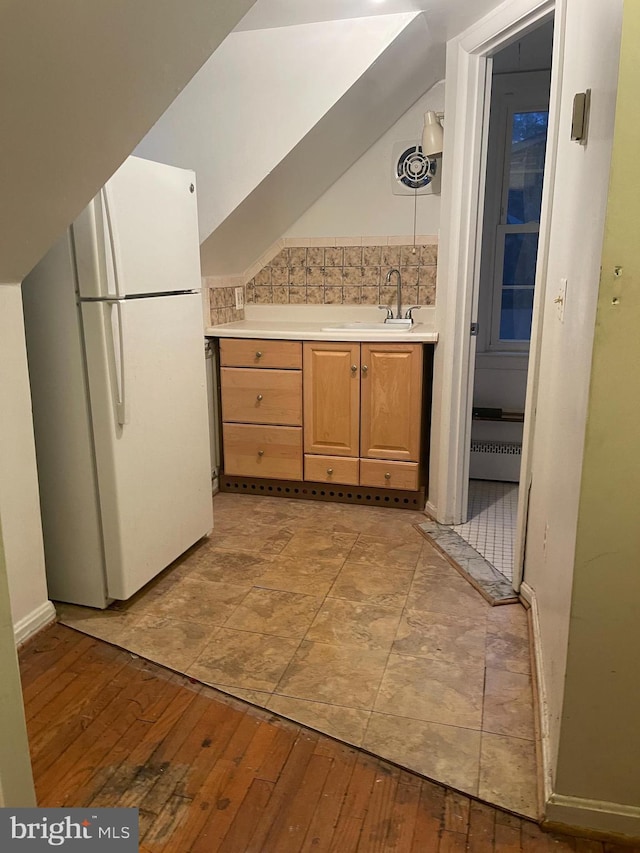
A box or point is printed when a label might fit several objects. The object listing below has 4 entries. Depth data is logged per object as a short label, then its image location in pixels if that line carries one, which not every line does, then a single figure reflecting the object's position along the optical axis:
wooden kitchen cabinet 3.20
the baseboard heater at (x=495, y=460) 3.73
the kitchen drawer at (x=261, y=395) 3.37
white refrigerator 2.17
